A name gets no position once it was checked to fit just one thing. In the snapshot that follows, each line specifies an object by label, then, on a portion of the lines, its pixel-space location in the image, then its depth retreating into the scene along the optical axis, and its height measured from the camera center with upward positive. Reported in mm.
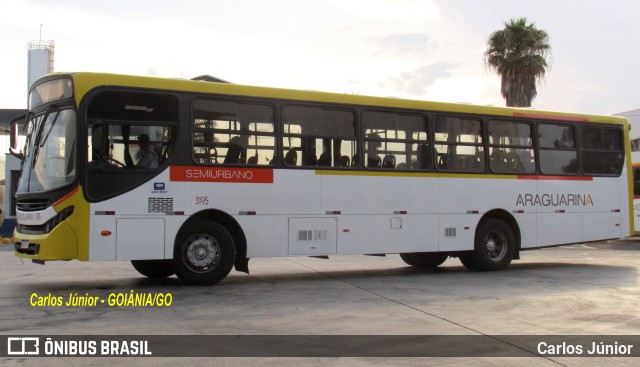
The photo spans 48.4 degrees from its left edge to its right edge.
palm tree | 34594 +7631
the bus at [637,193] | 28578 +923
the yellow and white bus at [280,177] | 10922 +722
